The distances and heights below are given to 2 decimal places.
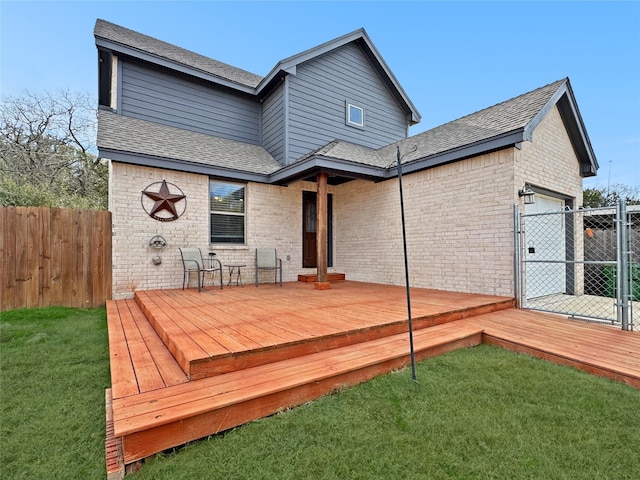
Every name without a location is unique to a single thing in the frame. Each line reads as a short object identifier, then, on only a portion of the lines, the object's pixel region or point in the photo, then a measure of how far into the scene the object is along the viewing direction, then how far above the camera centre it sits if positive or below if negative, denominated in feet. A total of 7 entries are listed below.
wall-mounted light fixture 15.94 +2.49
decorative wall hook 19.04 +0.06
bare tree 39.75 +13.65
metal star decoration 19.15 +2.68
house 17.71 +4.93
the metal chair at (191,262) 19.18 -1.19
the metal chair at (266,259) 22.25 -1.20
